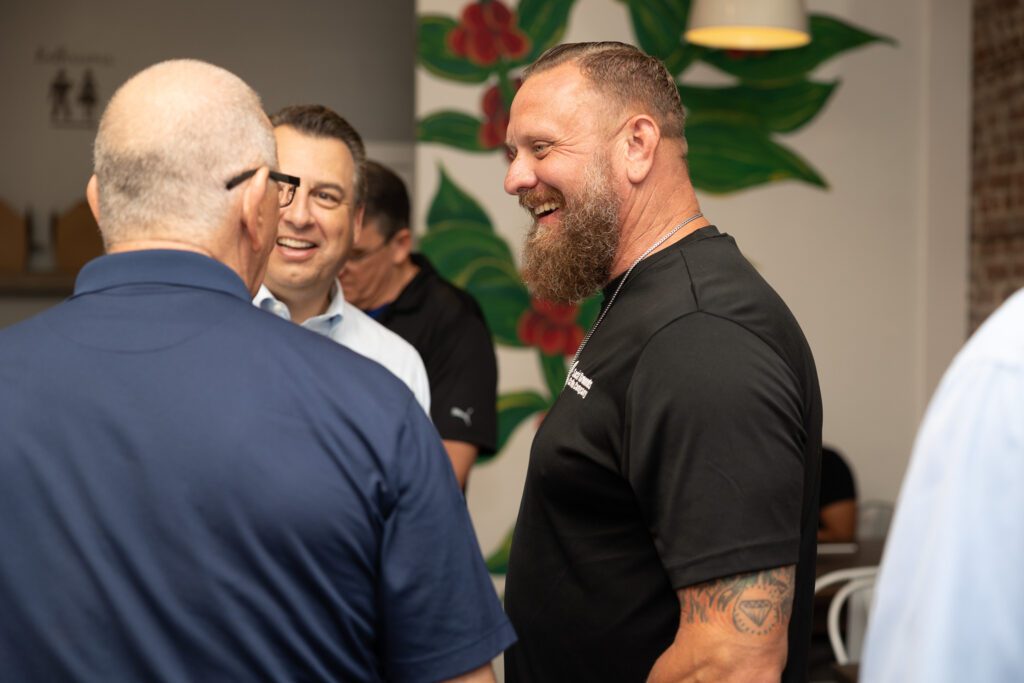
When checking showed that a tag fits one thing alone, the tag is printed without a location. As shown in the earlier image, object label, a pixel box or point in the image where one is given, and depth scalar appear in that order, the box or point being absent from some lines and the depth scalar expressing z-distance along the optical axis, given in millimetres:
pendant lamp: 4273
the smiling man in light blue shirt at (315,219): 2355
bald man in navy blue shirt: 1178
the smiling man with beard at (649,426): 1389
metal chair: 3438
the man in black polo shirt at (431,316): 2996
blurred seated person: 4293
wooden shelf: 6238
